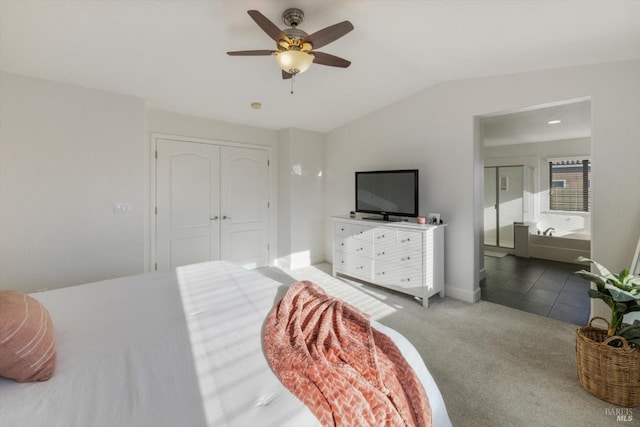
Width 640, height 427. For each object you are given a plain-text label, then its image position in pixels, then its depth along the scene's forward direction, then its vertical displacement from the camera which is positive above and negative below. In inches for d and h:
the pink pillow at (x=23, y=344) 39.7 -19.8
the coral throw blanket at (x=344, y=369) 36.9 -24.0
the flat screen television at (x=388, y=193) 141.6 +9.1
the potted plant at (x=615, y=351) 67.4 -35.0
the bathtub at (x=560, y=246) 186.1 -25.8
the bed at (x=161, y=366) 34.7 -24.3
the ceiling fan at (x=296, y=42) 69.3 +44.4
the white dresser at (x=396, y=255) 126.1 -22.3
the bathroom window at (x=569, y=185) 217.6 +19.3
